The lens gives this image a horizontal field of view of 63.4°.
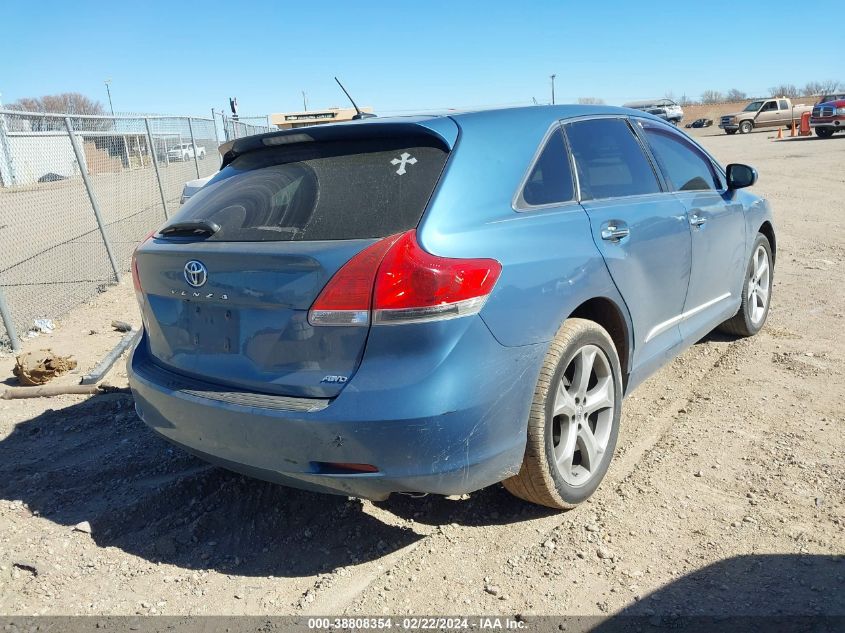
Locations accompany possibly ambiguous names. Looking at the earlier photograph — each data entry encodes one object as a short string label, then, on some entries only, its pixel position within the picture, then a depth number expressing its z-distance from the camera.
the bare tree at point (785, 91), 88.58
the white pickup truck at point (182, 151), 12.48
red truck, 29.03
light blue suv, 2.33
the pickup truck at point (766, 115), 38.12
